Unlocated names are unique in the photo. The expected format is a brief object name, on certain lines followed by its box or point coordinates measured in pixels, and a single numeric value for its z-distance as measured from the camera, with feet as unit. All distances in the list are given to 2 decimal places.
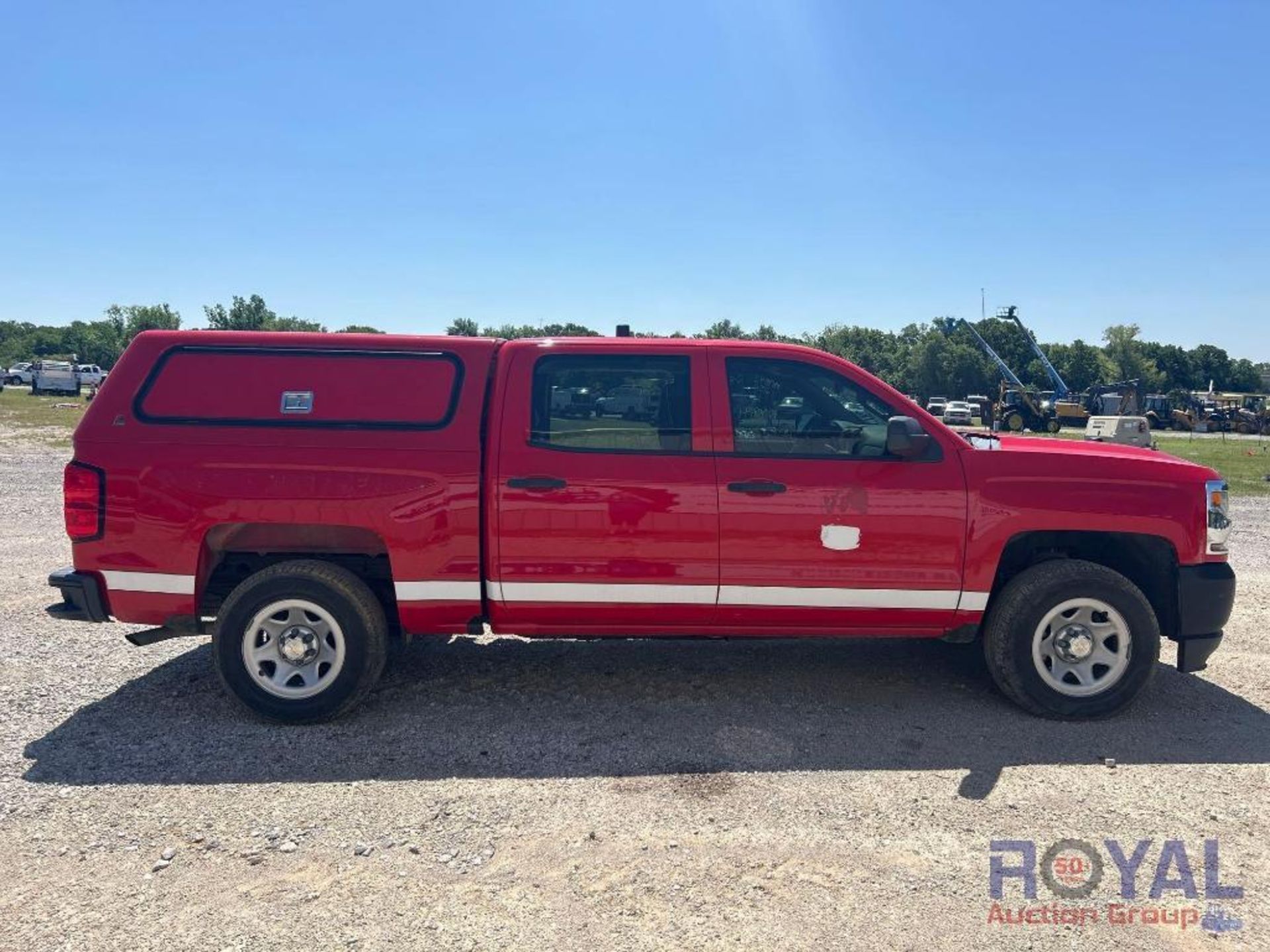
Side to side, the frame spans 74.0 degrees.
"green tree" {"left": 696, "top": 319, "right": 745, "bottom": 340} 188.18
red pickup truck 13.92
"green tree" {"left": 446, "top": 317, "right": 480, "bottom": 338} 225.15
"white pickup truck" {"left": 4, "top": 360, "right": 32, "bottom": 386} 184.96
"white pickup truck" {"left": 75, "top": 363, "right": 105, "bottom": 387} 163.84
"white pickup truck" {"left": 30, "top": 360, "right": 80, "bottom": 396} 152.15
